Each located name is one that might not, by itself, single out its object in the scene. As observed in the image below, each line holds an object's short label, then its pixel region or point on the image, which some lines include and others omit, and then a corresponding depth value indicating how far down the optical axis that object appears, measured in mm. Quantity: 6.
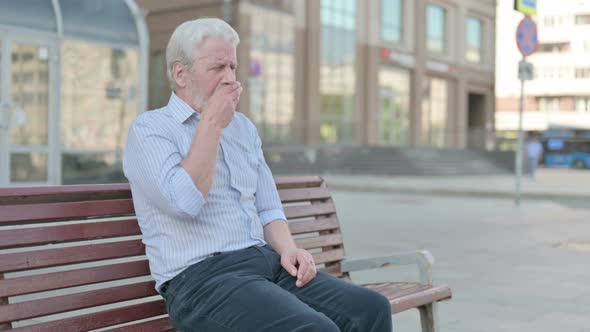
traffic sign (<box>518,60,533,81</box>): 14586
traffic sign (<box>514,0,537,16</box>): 14375
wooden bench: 2672
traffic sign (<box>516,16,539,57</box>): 14441
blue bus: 52562
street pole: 14758
